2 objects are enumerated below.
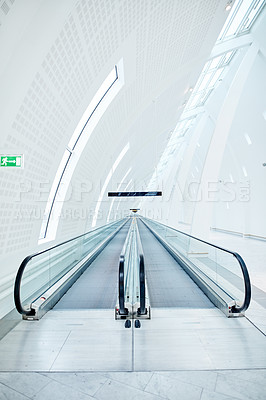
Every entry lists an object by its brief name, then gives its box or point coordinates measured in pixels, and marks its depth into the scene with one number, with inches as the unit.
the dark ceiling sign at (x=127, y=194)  629.9
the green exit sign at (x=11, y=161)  178.5
